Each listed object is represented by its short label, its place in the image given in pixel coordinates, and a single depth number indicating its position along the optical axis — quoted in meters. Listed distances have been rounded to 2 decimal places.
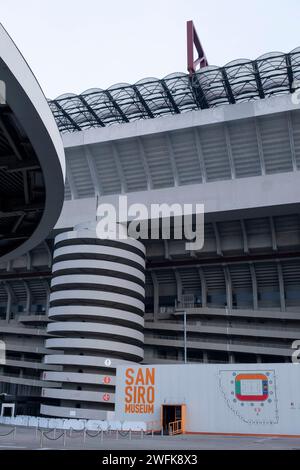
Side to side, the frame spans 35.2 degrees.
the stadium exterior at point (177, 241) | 56.25
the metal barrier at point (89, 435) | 25.03
